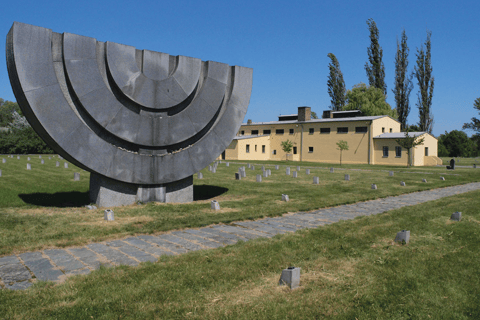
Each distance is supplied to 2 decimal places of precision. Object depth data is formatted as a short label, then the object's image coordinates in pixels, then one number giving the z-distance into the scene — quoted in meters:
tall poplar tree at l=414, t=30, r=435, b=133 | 52.19
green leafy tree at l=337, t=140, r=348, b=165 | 42.06
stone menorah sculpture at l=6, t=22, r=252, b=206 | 8.91
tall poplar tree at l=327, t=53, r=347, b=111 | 60.06
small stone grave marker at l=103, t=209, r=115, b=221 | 8.38
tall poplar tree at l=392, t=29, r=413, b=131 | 52.66
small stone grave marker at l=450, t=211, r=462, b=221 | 8.79
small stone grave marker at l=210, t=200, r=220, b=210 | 10.27
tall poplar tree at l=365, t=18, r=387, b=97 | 55.28
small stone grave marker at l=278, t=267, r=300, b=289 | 4.46
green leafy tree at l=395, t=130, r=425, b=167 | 35.41
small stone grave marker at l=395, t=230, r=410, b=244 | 6.67
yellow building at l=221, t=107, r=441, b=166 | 40.75
